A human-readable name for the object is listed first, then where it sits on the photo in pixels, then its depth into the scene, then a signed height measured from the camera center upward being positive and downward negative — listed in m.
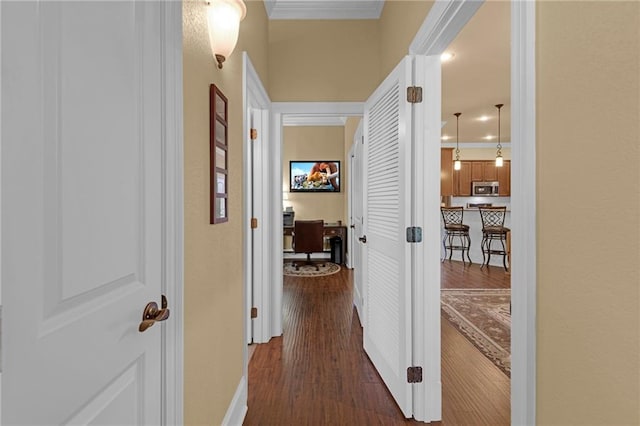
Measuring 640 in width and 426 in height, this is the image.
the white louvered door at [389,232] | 1.79 -0.15
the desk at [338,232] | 6.14 -0.43
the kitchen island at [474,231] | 6.42 -0.43
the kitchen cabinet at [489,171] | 7.95 +0.96
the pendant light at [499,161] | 6.27 +0.96
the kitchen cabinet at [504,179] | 7.91 +0.76
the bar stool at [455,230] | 6.29 -0.40
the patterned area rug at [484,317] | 2.62 -1.12
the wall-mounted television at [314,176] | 6.70 +0.71
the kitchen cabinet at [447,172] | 7.72 +0.92
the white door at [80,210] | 0.51 +0.00
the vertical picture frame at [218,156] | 1.38 +0.25
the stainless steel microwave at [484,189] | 7.91 +0.51
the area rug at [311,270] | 5.35 -1.06
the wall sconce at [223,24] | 1.31 +0.77
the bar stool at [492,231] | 5.80 -0.39
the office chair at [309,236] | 5.80 -0.48
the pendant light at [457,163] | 6.50 +0.97
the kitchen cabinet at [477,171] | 7.94 +0.96
